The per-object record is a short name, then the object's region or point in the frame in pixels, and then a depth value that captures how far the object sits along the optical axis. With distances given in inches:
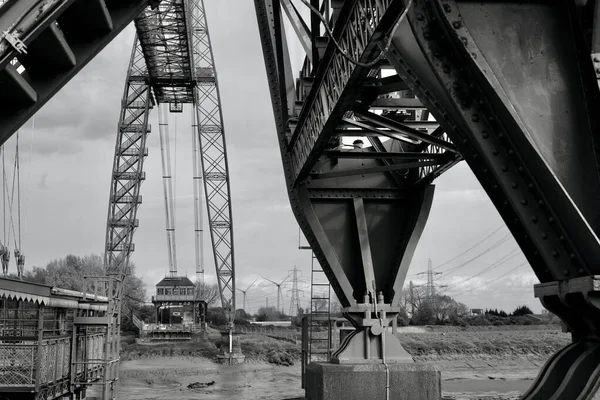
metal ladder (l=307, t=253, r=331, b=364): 746.2
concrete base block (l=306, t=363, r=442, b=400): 552.1
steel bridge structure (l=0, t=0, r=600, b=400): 218.1
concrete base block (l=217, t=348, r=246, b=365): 1820.9
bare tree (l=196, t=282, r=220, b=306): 3852.4
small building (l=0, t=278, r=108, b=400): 584.4
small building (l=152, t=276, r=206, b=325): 2600.9
